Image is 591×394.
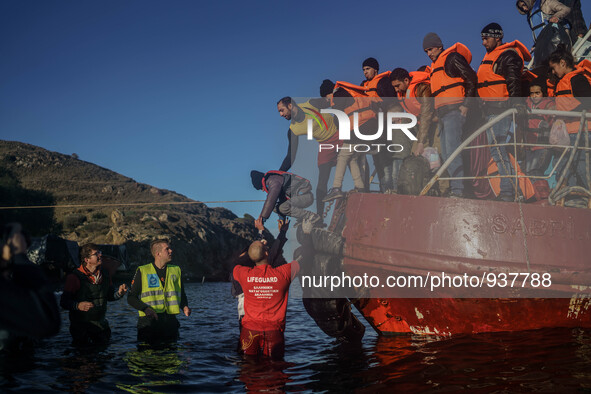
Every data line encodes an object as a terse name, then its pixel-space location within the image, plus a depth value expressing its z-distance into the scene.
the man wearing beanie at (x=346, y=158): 5.85
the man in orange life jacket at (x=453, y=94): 5.45
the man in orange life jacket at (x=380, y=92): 6.05
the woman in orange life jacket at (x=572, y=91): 5.45
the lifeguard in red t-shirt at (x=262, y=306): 4.97
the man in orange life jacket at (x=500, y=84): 5.33
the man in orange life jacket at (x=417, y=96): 5.66
